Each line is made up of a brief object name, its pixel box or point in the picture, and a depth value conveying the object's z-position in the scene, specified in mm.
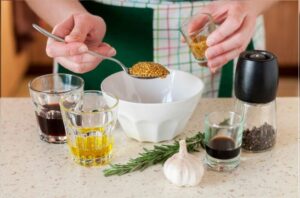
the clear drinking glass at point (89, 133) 1062
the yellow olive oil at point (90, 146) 1063
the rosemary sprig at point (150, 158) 1040
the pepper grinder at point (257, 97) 1058
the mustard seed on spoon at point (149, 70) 1204
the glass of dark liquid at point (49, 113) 1146
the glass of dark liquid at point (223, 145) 1035
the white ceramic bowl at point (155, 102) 1104
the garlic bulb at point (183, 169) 986
